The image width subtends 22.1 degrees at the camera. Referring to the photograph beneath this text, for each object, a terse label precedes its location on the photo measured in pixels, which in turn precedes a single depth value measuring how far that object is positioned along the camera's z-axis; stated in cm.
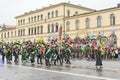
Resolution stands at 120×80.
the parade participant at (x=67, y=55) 2479
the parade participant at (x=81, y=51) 3303
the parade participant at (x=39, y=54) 2550
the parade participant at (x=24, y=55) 2782
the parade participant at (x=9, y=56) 2849
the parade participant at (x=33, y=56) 2625
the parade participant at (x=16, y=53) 2800
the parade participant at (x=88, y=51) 3040
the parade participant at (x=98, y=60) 2011
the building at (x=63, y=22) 5378
